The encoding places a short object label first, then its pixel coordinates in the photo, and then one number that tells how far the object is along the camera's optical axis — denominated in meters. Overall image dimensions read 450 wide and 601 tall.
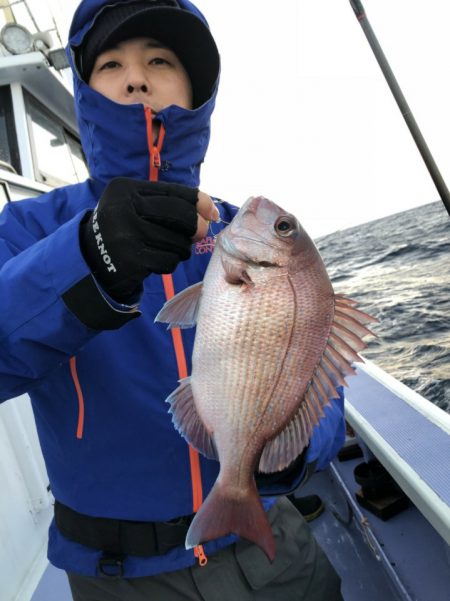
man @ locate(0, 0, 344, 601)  0.38
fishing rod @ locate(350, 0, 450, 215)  1.30
